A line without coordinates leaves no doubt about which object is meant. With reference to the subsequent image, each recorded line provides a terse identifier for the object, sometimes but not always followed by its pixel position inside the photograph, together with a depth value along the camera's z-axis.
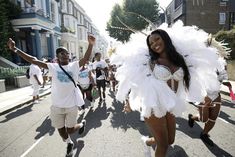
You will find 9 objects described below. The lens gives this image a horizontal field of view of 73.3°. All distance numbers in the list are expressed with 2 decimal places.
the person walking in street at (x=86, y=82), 5.03
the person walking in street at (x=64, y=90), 2.60
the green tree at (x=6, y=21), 12.98
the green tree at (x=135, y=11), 23.19
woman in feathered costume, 1.86
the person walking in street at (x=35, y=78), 6.06
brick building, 21.42
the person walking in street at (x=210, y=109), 2.86
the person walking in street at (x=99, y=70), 5.70
